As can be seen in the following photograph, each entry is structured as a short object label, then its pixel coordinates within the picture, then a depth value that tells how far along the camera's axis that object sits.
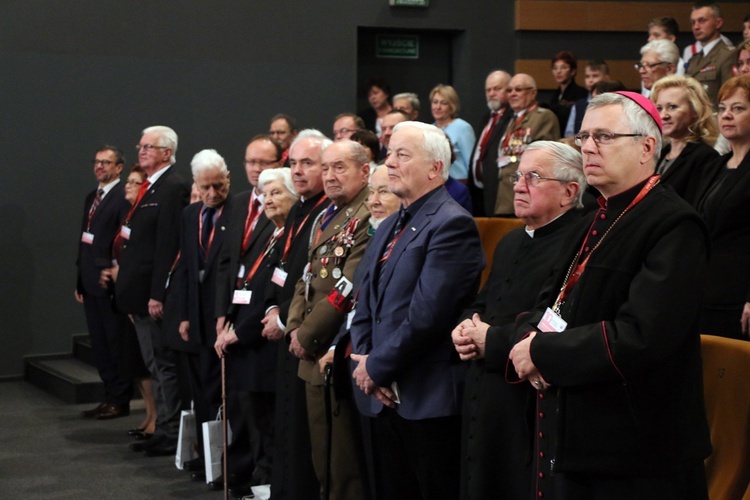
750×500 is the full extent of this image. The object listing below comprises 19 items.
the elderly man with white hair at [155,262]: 5.82
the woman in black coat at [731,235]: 3.39
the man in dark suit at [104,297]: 6.73
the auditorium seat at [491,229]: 5.30
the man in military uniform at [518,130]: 6.43
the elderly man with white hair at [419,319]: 3.13
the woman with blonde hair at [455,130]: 7.00
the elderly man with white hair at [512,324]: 2.87
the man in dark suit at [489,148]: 6.77
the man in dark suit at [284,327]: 4.11
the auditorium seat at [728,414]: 2.74
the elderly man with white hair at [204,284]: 5.14
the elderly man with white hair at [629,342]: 2.08
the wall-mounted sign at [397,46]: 9.45
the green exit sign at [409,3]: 9.10
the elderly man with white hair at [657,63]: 5.67
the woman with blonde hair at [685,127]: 3.75
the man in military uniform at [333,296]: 3.75
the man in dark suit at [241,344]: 4.61
